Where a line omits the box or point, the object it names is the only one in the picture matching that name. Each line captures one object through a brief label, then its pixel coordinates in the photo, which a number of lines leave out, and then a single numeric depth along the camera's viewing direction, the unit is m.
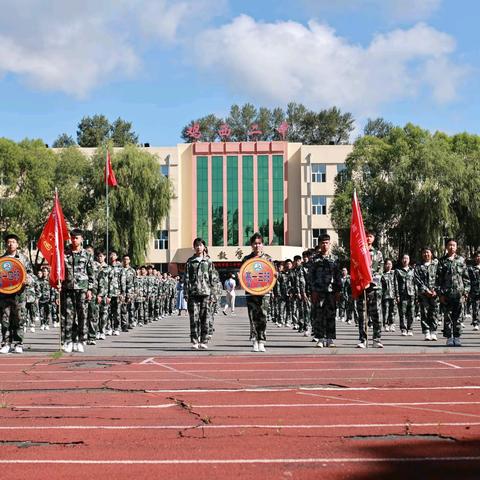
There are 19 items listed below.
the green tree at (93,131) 95.50
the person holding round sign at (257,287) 13.79
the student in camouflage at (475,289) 20.91
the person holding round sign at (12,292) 13.48
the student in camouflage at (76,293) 14.03
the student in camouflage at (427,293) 16.44
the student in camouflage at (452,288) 14.41
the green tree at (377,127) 87.69
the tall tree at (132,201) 51.88
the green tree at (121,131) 96.81
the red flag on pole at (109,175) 49.00
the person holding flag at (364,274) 14.52
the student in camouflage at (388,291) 19.47
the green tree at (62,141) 88.88
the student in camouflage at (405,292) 18.78
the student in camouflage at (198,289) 14.31
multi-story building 71.38
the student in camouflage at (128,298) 20.75
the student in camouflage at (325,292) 14.53
